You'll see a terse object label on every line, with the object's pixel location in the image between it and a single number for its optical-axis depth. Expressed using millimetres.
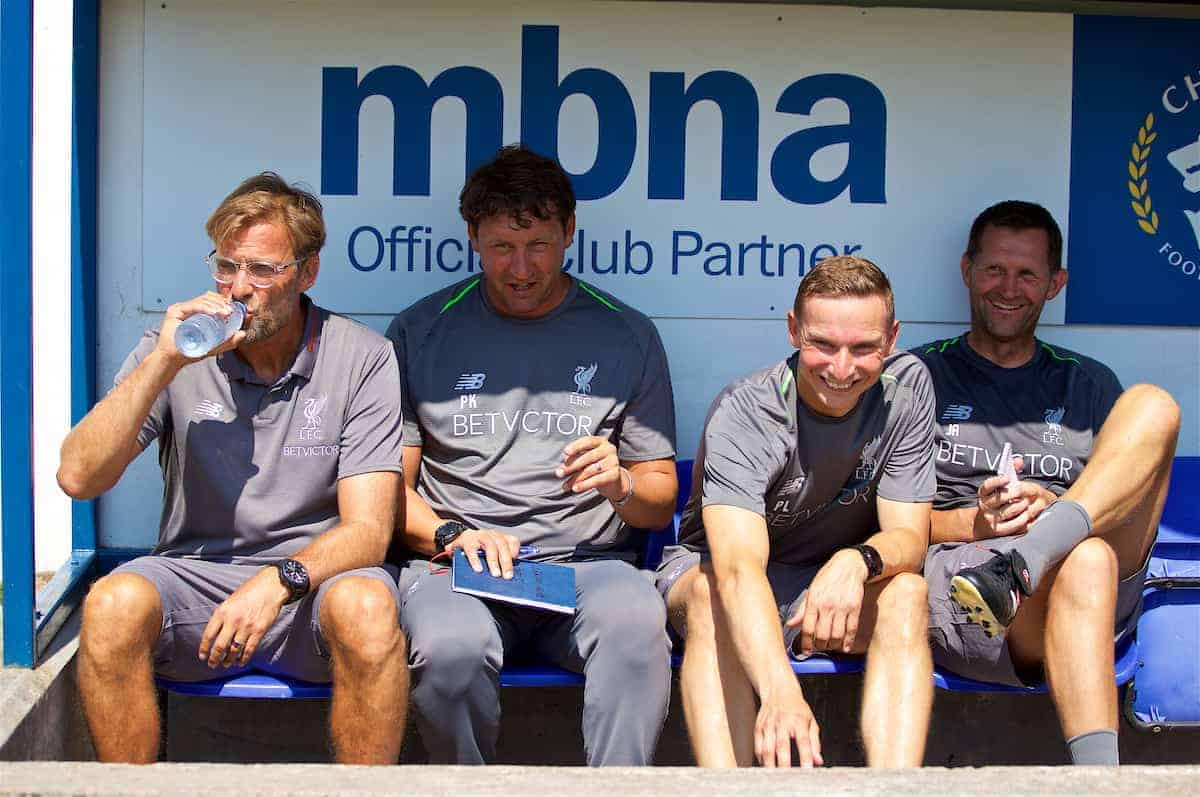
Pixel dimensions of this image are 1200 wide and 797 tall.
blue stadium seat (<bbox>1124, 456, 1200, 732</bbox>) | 3543
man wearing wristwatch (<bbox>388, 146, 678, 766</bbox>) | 3529
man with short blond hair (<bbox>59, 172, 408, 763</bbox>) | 3158
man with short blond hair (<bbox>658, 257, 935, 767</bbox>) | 3121
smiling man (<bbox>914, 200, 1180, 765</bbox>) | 3232
